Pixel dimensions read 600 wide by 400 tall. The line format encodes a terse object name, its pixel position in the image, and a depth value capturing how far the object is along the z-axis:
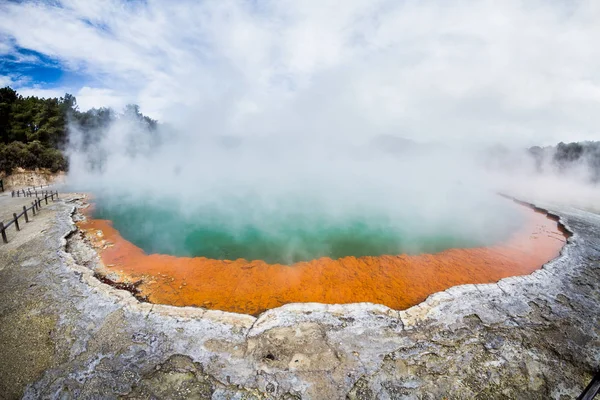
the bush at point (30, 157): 17.70
